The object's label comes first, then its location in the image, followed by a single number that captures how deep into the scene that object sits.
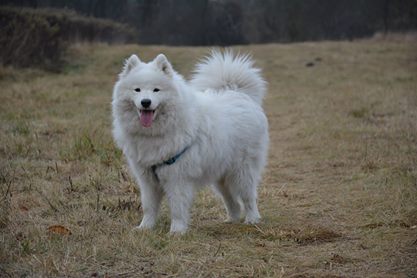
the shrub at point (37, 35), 15.81
